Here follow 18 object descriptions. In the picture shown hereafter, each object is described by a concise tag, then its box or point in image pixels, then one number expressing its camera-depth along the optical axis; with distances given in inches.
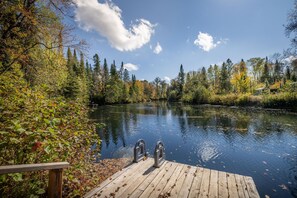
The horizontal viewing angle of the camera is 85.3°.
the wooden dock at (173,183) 142.9
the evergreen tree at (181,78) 2471.7
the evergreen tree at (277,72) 2034.6
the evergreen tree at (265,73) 1941.3
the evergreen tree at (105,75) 1989.4
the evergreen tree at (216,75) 2190.3
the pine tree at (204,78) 2149.4
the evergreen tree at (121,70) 2380.3
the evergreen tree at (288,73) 1817.8
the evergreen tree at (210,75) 2231.8
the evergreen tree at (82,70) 1620.3
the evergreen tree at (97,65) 1976.1
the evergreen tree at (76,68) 1599.0
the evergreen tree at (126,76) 2633.4
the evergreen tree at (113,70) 2001.7
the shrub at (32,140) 101.2
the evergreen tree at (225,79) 1855.3
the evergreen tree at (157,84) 3153.3
